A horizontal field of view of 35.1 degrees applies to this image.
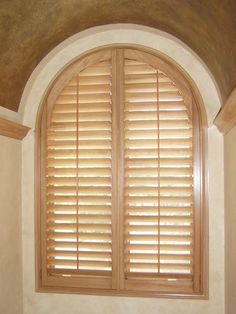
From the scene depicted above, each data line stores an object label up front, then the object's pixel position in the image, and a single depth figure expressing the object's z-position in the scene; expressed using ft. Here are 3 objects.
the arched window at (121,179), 9.18
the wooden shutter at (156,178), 9.17
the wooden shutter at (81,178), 9.46
